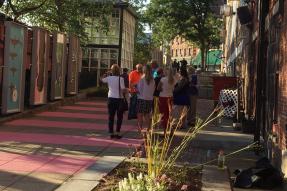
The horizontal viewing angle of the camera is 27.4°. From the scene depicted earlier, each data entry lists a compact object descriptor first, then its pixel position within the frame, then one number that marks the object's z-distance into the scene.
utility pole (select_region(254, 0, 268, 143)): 12.52
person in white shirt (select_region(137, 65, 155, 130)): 13.45
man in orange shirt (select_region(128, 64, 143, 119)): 15.33
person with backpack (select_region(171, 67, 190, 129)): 15.34
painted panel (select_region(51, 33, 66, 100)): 20.77
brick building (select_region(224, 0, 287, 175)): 9.17
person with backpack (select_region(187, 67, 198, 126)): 17.11
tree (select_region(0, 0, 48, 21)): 25.40
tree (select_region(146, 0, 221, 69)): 51.41
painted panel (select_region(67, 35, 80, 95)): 23.62
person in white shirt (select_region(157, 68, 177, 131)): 13.73
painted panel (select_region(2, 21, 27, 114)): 15.24
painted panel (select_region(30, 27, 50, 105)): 18.03
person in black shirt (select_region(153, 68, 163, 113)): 14.63
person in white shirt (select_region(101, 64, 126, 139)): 12.88
